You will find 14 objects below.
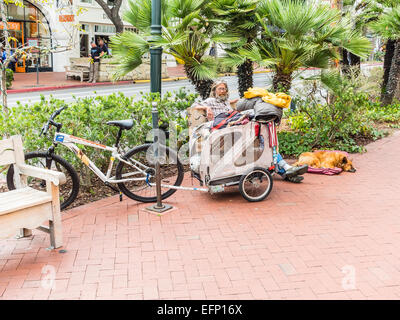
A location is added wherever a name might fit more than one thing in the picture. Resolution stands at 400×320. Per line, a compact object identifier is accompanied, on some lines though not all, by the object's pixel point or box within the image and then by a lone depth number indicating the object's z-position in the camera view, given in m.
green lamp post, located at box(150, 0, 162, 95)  6.36
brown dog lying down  7.09
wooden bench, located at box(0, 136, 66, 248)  3.93
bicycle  5.14
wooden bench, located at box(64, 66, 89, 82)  22.61
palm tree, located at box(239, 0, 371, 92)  7.16
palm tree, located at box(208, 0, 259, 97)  7.39
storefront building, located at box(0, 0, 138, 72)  26.55
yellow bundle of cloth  5.76
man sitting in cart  6.30
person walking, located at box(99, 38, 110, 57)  20.96
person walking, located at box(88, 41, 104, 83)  21.31
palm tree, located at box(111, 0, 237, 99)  7.12
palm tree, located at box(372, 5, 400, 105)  11.46
